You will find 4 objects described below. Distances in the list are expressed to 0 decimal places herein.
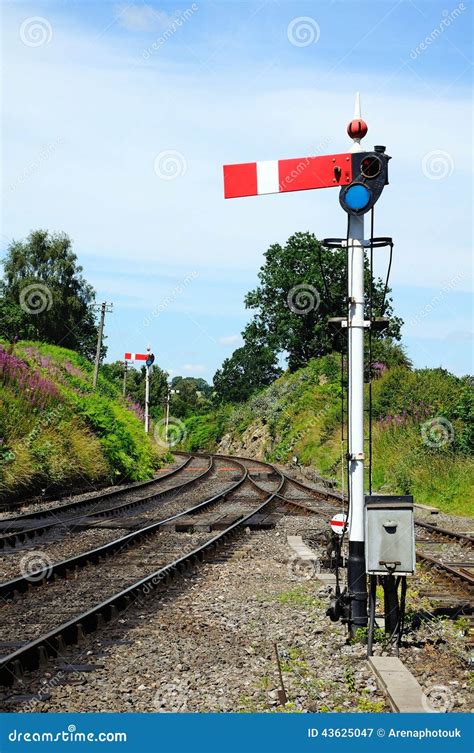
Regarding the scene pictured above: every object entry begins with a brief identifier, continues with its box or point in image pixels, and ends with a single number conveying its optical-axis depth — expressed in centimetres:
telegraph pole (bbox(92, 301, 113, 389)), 4072
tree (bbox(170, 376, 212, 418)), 8584
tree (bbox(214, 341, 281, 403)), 6863
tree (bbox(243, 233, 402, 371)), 5678
